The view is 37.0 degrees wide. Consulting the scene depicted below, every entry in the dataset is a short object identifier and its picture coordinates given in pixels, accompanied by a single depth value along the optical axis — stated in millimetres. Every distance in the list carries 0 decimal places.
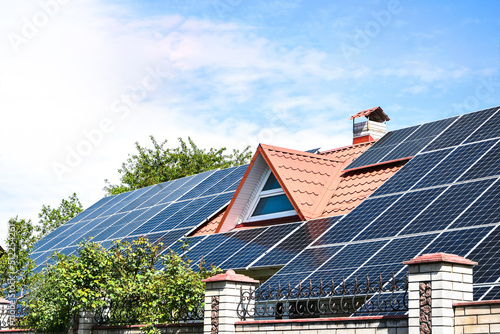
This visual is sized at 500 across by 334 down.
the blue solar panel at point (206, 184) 29609
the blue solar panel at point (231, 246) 20672
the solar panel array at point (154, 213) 26464
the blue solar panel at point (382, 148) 22977
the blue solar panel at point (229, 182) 27948
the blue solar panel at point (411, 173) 19250
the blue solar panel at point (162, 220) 27078
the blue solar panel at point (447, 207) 15906
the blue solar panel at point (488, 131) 19605
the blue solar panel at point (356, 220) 17844
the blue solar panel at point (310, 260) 16750
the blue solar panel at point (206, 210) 25625
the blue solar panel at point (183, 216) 26219
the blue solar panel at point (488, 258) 12656
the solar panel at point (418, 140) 21891
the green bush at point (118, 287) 17438
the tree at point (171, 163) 55156
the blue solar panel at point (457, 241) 14112
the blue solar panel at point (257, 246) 19531
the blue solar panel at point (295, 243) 18500
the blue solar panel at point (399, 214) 16766
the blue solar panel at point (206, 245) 21719
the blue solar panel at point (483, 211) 14879
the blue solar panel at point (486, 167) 17234
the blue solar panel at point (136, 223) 28431
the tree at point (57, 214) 52000
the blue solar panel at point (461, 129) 20625
